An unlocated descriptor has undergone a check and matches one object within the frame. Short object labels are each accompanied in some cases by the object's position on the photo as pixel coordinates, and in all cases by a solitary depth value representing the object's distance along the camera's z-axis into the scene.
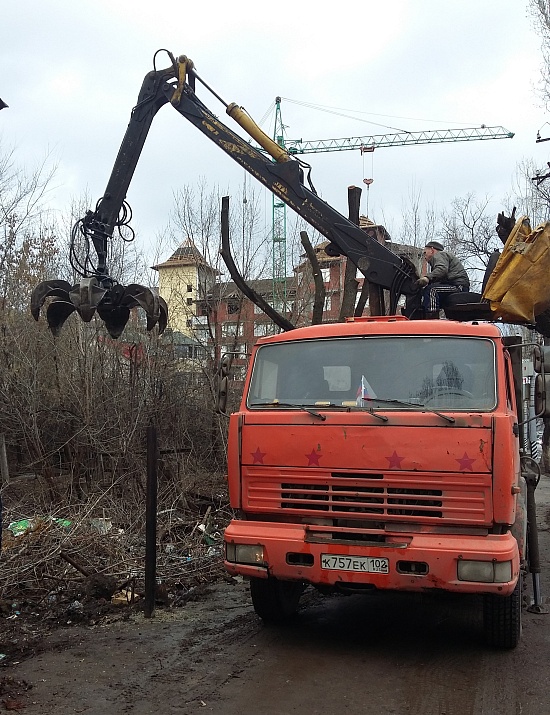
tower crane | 51.12
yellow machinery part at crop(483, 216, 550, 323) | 6.50
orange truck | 4.76
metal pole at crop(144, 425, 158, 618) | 6.15
